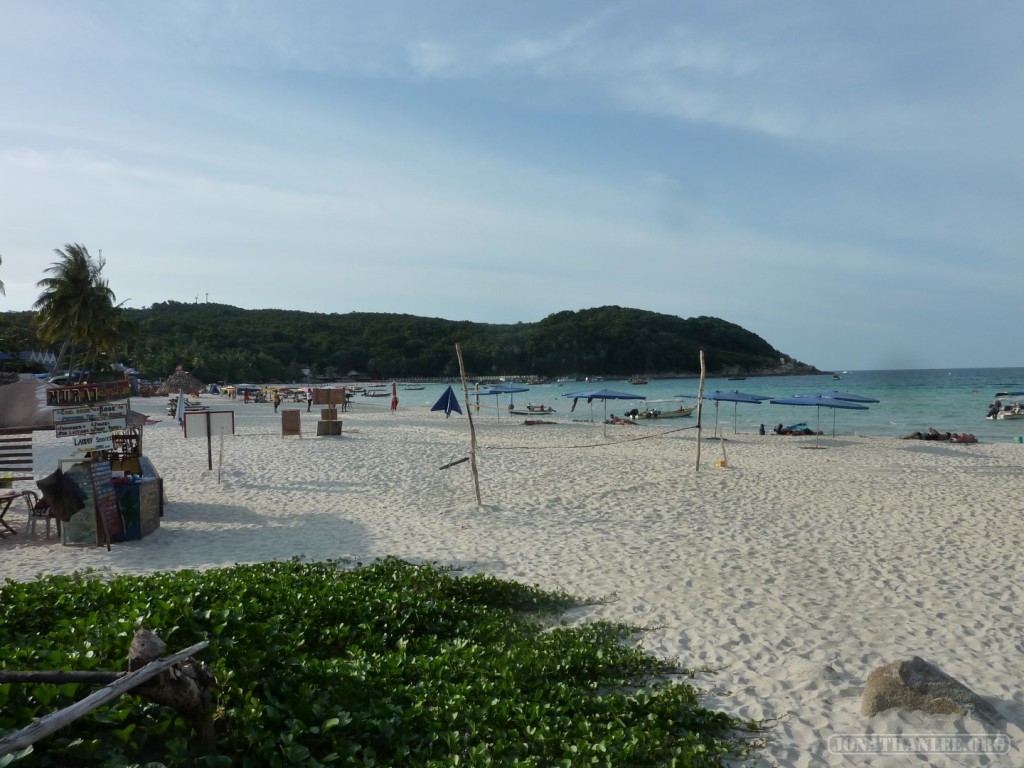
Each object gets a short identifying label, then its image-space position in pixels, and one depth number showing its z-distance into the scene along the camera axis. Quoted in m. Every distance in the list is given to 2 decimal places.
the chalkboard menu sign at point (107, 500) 7.59
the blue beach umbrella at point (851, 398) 22.23
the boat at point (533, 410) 39.53
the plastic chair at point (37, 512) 8.22
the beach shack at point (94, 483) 7.58
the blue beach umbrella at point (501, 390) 32.12
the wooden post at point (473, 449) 10.12
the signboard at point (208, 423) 12.59
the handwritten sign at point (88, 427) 7.53
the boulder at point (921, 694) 3.89
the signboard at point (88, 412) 7.52
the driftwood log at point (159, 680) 2.51
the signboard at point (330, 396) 22.02
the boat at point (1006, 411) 35.34
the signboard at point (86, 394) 7.58
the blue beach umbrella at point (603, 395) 24.08
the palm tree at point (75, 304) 34.94
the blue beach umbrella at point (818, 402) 21.27
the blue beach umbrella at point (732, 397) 22.23
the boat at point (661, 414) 36.12
